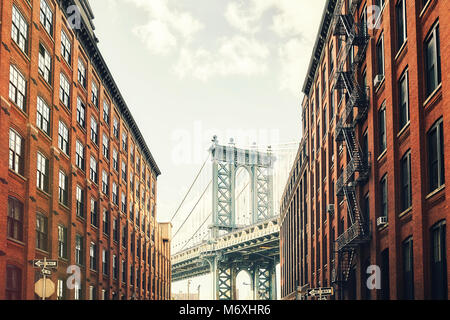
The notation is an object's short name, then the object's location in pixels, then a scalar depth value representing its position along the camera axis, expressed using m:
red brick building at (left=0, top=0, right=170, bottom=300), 32.44
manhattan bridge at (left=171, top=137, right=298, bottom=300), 117.00
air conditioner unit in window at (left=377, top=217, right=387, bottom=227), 30.21
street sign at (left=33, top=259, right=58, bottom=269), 27.25
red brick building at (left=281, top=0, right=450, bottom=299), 23.42
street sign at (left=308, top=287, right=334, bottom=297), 29.38
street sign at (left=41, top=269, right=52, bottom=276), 26.94
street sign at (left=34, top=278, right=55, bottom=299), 28.56
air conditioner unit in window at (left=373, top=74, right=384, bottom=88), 31.48
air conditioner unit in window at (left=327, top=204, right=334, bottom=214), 44.77
